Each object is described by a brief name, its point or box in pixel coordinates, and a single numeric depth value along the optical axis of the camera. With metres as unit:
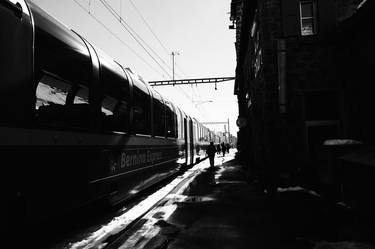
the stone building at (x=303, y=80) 11.28
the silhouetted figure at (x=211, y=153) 20.25
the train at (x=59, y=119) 3.70
